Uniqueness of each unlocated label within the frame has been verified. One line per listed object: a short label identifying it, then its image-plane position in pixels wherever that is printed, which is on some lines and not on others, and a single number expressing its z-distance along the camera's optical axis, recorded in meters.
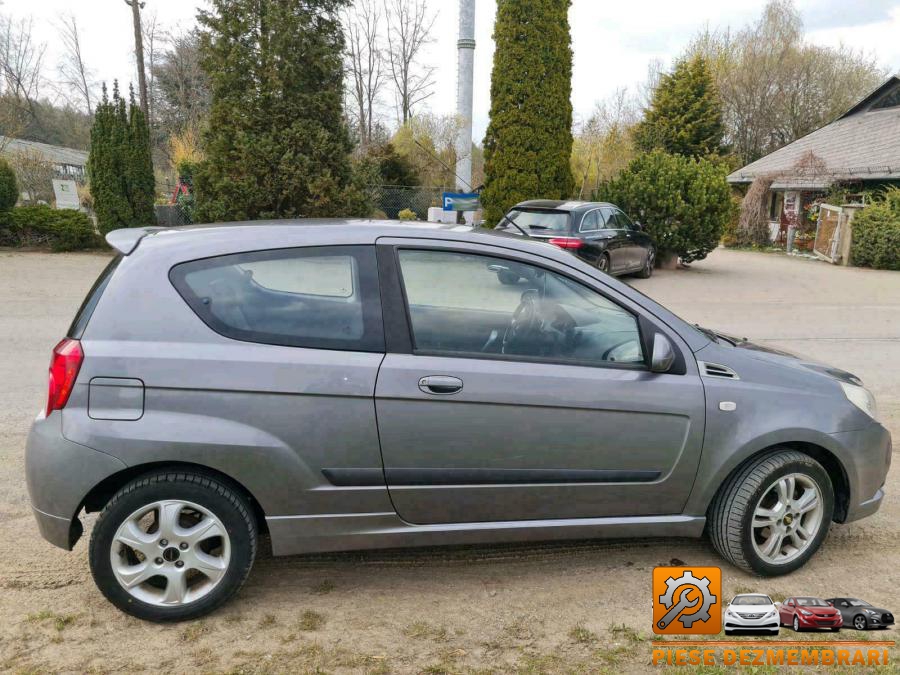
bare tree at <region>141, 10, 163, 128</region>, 41.91
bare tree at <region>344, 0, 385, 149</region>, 39.16
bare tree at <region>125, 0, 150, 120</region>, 23.52
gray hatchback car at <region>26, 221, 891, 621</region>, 2.77
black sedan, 12.66
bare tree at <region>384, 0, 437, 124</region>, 38.41
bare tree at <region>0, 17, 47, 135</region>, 41.38
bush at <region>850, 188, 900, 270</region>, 18.78
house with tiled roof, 23.70
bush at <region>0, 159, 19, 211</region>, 16.05
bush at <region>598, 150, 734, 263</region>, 16.38
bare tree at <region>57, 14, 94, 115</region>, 45.72
